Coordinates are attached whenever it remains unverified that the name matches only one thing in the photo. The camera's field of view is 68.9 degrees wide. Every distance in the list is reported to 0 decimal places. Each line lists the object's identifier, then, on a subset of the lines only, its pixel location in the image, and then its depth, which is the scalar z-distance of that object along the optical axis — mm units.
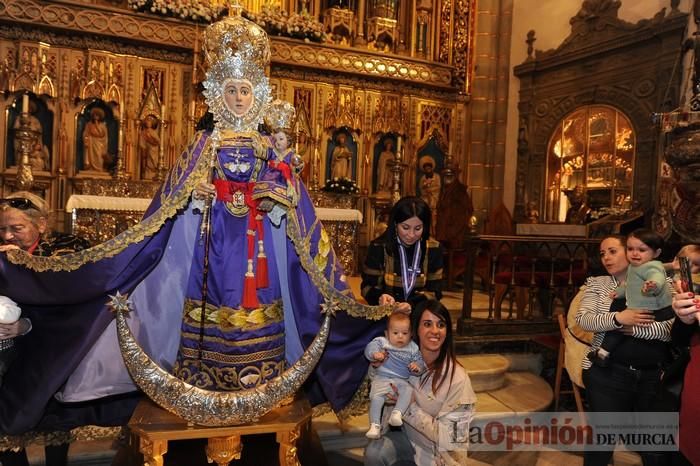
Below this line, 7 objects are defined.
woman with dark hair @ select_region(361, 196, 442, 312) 3143
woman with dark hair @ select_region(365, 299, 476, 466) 2707
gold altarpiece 8406
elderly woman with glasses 2842
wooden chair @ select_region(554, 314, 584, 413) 4059
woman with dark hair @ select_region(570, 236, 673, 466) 2901
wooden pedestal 2553
